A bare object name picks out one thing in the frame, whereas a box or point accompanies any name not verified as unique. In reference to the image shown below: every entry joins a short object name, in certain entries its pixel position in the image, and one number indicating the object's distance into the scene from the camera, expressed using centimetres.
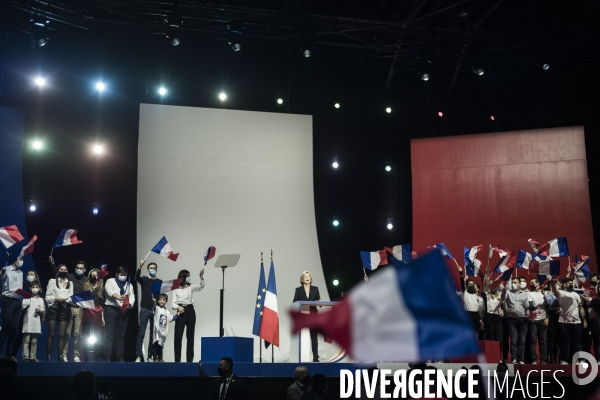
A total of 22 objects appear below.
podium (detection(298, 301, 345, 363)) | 974
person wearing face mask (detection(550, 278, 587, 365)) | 1030
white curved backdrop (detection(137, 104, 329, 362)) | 1296
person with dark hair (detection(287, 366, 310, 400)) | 688
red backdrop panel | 1390
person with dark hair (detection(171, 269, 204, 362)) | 1012
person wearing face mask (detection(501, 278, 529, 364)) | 1027
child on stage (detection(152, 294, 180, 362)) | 967
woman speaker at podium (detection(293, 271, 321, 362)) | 1059
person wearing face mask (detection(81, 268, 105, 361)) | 972
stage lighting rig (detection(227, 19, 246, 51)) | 1239
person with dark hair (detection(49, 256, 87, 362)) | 937
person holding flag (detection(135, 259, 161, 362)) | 1003
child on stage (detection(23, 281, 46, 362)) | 945
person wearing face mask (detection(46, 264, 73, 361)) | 941
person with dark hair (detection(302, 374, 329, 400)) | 598
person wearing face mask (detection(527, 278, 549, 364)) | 1030
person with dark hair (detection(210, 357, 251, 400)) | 653
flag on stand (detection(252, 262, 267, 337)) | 1101
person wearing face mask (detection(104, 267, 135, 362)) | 965
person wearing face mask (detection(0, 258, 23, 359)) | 935
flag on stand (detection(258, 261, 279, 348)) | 1086
